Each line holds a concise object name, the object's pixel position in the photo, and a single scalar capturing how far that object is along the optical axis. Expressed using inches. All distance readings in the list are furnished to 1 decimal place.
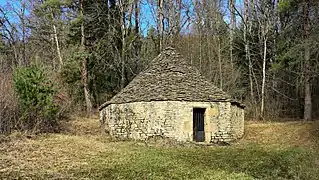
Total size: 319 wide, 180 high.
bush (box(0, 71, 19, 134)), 577.6
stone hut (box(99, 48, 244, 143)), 628.4
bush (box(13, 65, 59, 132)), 593.0
